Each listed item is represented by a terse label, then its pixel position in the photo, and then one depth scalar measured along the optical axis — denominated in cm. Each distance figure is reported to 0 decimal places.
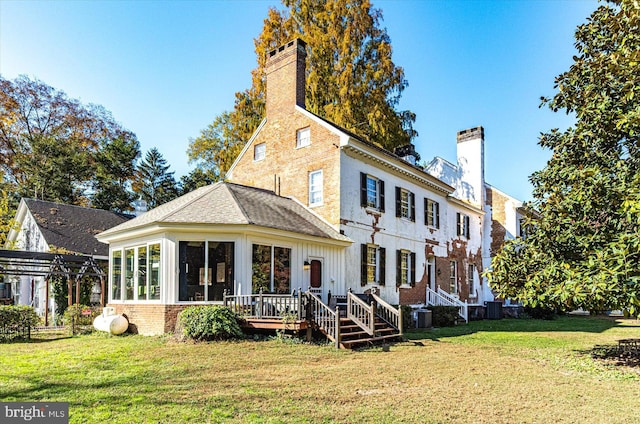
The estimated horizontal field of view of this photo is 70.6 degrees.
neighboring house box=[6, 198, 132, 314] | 2169
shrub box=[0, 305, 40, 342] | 1245
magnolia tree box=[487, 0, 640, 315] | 811
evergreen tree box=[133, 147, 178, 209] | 3794
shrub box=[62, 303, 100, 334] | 1428
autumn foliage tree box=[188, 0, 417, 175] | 2642
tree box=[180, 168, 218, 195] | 3662
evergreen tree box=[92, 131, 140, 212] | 3397
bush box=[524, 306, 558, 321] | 2328
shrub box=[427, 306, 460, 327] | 1823
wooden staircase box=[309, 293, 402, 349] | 1145
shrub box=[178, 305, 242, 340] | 1129
